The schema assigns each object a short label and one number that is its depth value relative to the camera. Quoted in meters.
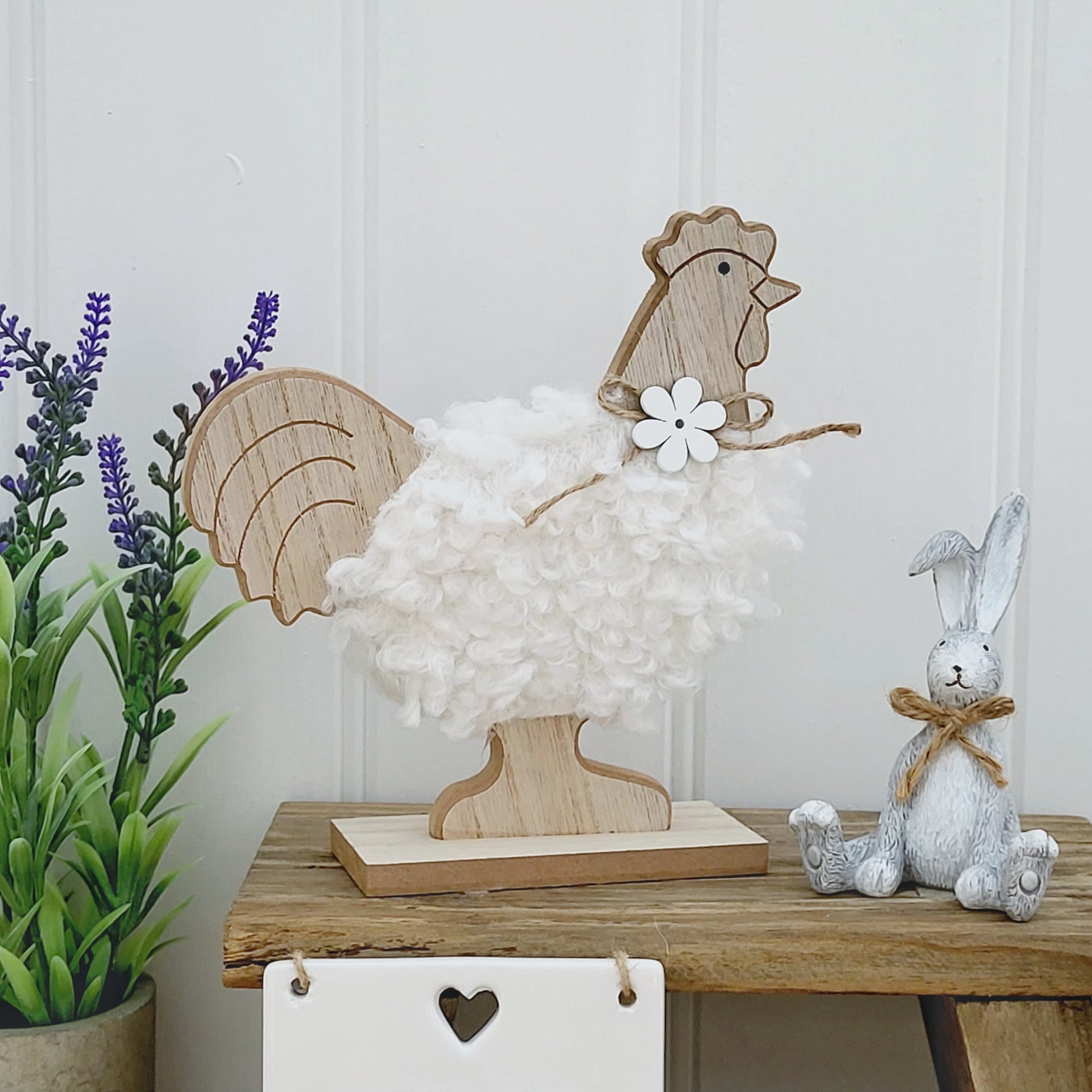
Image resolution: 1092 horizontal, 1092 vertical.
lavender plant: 0.86
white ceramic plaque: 0.68
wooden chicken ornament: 0.75
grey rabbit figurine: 0.75
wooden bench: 0.69
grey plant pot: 0.84
